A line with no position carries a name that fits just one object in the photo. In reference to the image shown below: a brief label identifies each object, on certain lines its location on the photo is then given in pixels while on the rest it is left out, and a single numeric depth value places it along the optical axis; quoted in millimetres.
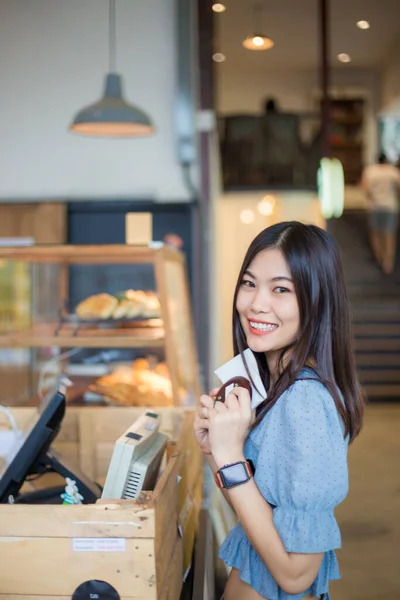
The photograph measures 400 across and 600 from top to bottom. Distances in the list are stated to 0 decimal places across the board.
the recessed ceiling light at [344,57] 13012
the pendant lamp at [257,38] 10643
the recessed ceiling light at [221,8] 10013
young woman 1299
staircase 8281
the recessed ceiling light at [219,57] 12573
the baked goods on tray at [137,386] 3027
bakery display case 2924
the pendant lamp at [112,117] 3975
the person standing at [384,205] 10445
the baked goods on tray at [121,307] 3205
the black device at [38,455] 1767
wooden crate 1438
